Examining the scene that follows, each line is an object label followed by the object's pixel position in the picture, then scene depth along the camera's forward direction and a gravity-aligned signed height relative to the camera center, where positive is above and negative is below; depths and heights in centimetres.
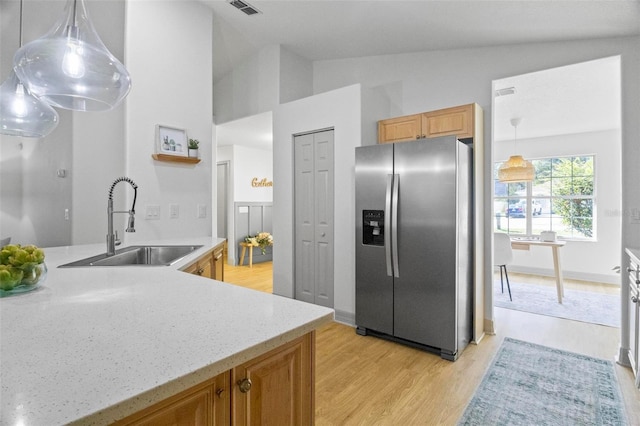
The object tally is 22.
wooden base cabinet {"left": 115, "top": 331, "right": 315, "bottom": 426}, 71 -45
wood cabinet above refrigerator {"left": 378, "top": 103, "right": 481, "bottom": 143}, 290 +81
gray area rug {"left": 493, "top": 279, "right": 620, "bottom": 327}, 361 -111
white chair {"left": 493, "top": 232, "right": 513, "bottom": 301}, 418 -48
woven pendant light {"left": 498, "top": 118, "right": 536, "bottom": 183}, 427 +53
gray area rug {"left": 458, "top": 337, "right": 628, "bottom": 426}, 189 -115
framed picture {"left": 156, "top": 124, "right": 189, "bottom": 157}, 292 +63
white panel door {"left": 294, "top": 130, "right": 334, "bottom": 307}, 355 -6
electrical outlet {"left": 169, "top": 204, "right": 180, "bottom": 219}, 304 +1
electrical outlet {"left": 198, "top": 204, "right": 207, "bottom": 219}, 327 +1
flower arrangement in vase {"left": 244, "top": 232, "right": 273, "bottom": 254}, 625 -53
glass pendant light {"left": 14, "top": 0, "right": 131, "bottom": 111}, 140 +64
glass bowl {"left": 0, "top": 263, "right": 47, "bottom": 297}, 108 -24
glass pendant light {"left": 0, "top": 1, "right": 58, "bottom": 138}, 177 +55
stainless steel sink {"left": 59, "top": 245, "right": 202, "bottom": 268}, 203 -29
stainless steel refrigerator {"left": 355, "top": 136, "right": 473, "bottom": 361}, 259 -26
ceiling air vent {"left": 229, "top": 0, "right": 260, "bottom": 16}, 316 +199
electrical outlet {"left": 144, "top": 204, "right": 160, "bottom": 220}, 288 +0
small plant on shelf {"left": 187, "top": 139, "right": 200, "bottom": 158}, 312 +60
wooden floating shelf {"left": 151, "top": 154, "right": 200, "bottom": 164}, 291 +48
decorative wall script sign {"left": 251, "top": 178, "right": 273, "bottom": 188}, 680 +60
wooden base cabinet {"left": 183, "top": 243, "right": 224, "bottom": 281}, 202 -36
